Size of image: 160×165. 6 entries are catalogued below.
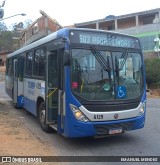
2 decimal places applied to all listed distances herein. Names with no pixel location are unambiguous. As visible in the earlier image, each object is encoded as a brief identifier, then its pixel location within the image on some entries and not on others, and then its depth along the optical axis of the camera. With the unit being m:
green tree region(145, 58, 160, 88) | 17.49
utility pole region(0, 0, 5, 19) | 11.11
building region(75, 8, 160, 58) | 24.91
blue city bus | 4.27
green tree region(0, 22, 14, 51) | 44.62
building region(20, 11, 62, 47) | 16.13
